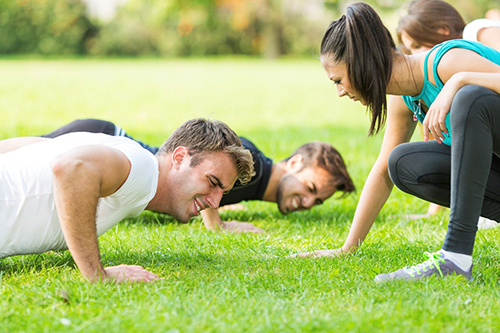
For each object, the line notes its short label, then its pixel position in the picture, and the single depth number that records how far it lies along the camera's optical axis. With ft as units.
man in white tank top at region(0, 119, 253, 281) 16.35
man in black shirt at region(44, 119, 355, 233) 31.41
